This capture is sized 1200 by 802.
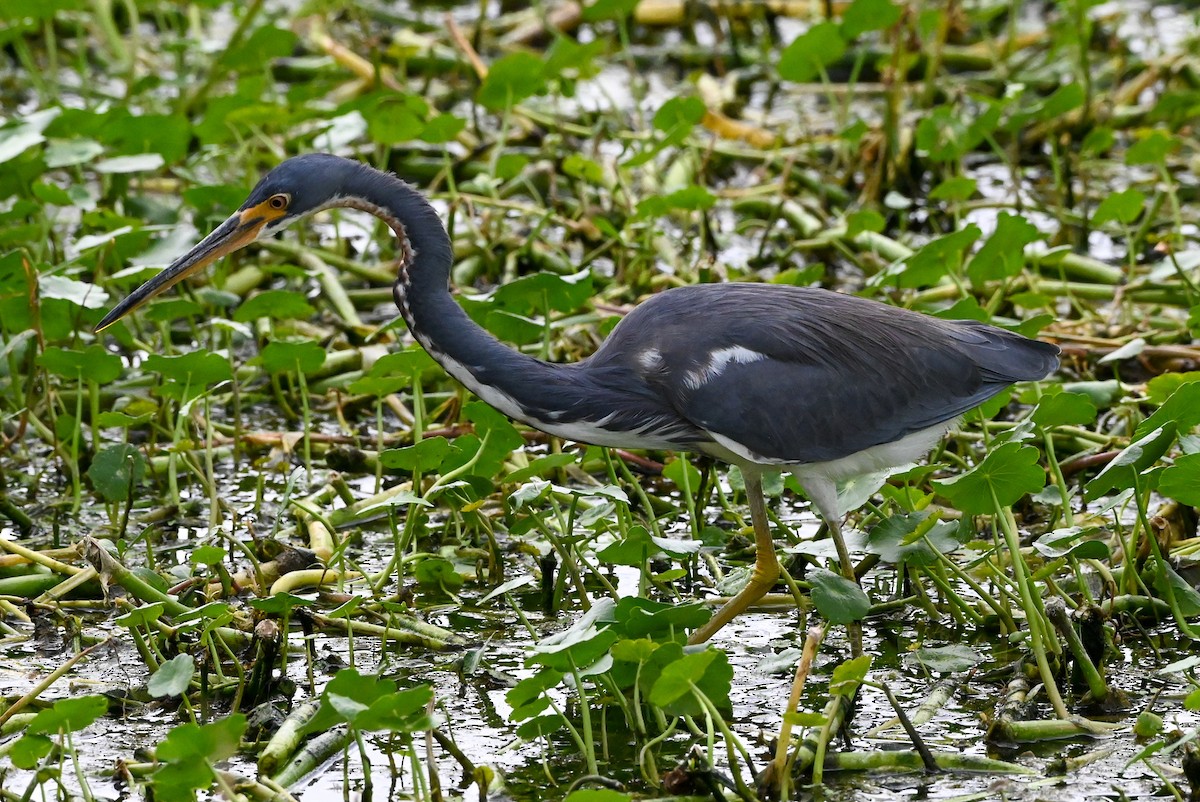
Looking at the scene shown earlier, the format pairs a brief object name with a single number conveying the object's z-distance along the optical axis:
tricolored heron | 8.41
